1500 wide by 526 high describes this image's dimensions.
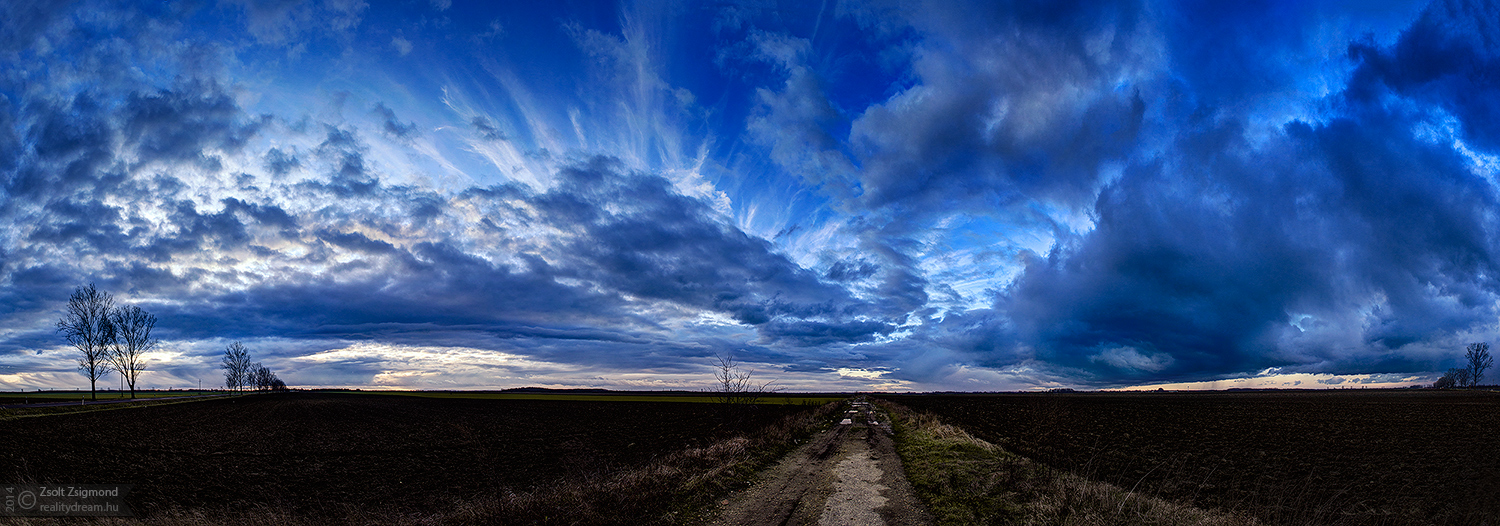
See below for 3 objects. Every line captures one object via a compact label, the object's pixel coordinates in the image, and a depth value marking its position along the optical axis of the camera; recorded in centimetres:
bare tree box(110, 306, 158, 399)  7388
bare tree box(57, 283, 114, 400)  6619
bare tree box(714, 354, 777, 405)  2994
